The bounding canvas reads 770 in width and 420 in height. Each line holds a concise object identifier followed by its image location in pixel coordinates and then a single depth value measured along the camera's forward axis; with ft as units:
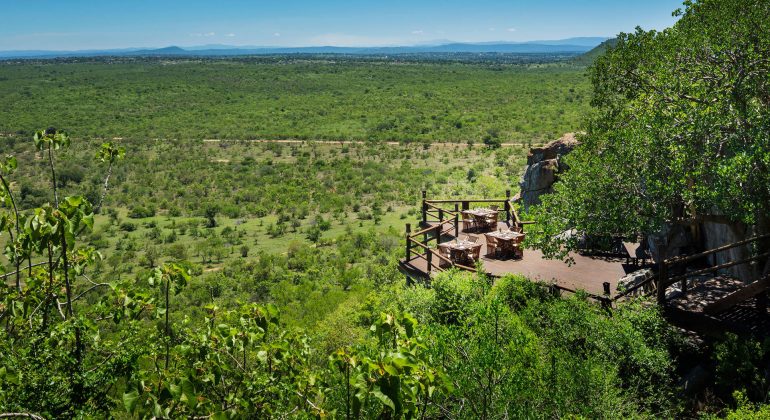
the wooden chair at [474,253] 53.21
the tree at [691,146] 32.58
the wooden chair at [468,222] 64.36
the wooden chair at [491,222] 63.36
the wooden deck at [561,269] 46.92
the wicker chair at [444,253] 53.61
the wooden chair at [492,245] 55.36
